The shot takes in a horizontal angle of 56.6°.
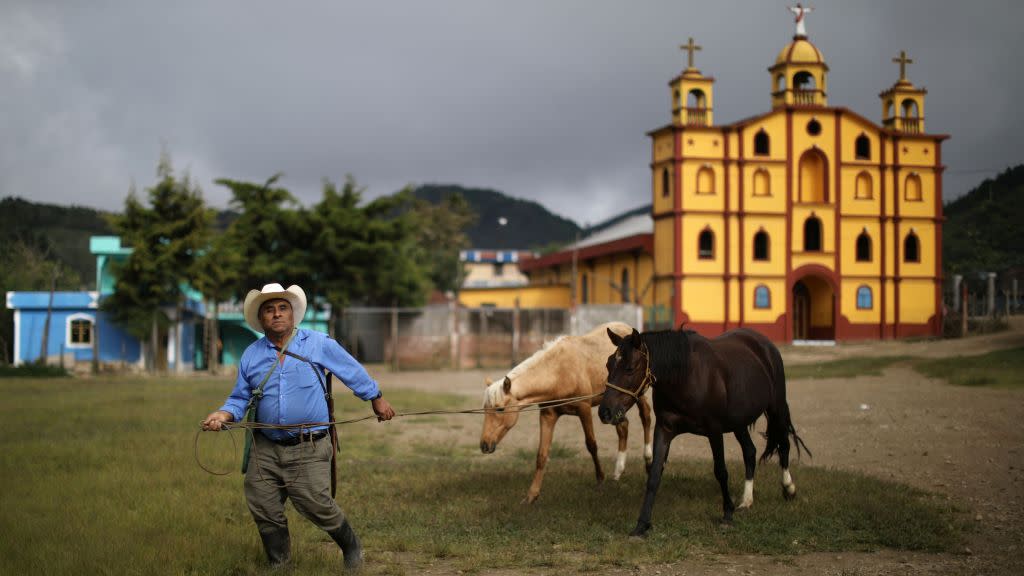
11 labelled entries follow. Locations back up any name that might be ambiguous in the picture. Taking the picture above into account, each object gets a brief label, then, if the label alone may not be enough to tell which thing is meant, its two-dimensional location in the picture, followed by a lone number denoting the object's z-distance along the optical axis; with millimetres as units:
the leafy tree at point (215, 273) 36094
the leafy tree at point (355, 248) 40719
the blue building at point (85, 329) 40312
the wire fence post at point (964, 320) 42031
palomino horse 10085
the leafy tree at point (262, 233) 39906
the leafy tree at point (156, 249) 35688
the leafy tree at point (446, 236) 85625
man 6727
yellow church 44156
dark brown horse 8531
